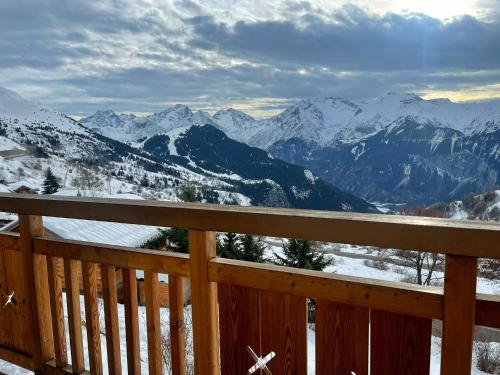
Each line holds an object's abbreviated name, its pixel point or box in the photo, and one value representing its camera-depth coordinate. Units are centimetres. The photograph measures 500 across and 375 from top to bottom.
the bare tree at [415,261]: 1557
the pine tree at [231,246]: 1362
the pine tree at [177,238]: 1190
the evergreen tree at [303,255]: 1435
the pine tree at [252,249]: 1386
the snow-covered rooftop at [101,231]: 1143
